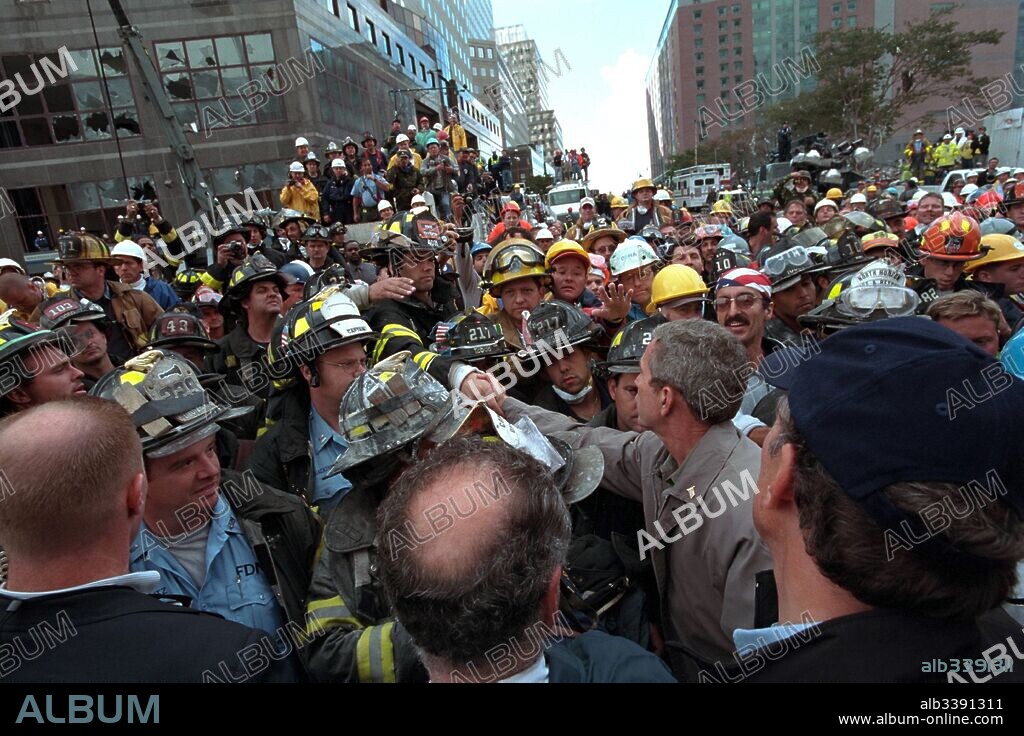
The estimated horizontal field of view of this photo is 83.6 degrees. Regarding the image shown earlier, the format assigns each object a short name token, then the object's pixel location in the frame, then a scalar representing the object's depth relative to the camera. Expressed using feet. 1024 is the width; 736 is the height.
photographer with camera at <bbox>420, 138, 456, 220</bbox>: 44.21
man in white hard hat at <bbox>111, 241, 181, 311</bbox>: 20.02
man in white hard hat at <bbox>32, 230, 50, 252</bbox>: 70.28
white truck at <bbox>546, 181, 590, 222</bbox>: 70.90
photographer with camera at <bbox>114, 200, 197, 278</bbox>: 34.63
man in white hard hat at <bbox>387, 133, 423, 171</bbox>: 43.57
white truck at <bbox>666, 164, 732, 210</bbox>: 104.12
